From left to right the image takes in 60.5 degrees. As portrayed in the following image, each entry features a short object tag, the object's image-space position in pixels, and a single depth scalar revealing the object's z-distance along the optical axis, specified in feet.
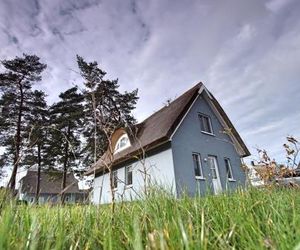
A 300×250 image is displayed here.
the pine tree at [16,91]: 79.10
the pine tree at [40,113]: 85.35
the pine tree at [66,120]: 89.20
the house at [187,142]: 45.98
